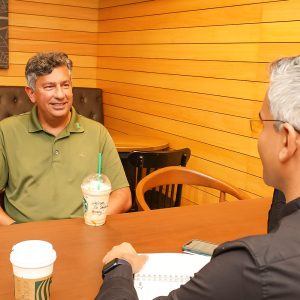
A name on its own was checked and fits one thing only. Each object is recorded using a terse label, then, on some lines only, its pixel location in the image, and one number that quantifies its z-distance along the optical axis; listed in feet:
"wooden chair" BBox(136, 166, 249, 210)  7.53
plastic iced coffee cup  5.14
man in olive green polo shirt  7.04
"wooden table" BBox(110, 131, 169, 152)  11.07
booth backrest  13.66
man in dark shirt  2.49
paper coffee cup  3.27
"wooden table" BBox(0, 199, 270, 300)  4.03
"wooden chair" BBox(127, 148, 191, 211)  8.60
